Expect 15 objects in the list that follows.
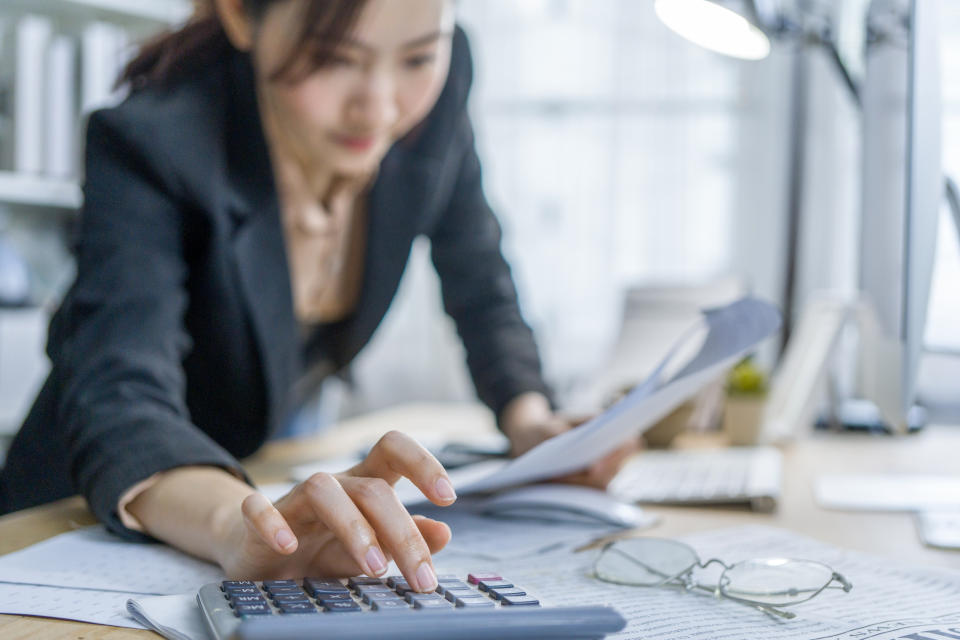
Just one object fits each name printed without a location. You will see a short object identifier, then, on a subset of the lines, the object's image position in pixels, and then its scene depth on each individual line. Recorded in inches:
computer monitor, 25.9
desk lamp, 38.5
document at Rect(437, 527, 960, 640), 18.1
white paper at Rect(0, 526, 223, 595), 21.3
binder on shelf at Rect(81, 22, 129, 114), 76.0
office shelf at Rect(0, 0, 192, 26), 80.0
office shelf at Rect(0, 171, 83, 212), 72.6
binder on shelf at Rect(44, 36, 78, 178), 74.7
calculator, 13.5
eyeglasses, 20.1
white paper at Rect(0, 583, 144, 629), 18.7
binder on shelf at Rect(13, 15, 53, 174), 72.5
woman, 21.5
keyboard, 32.3
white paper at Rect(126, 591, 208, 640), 17.2
